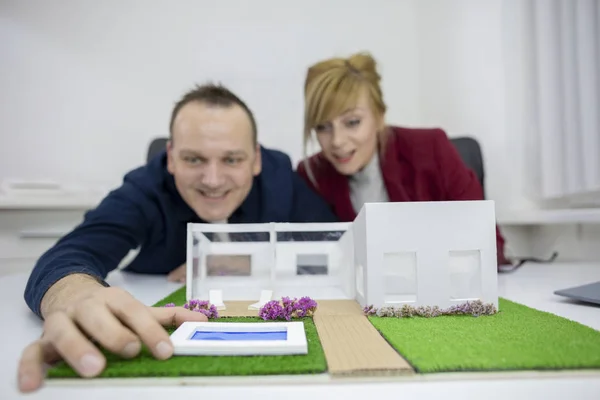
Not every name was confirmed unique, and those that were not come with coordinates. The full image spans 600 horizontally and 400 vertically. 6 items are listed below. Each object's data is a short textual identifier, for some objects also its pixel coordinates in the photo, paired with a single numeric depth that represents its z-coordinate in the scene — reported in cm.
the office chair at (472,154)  186
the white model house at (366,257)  74
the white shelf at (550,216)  148
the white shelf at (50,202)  191
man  50
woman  145
